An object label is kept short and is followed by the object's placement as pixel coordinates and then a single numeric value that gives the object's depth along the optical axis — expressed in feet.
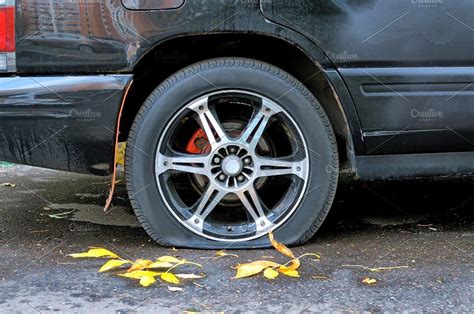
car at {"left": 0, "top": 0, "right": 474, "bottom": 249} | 9.45
